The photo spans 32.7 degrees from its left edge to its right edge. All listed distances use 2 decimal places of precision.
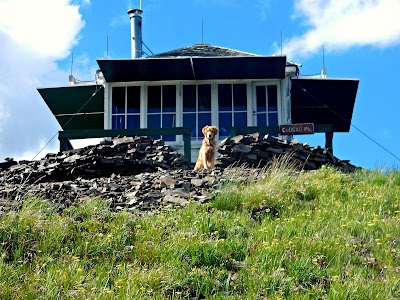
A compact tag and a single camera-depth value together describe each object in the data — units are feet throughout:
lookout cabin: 70.49
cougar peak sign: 56.70
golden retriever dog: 49.01
